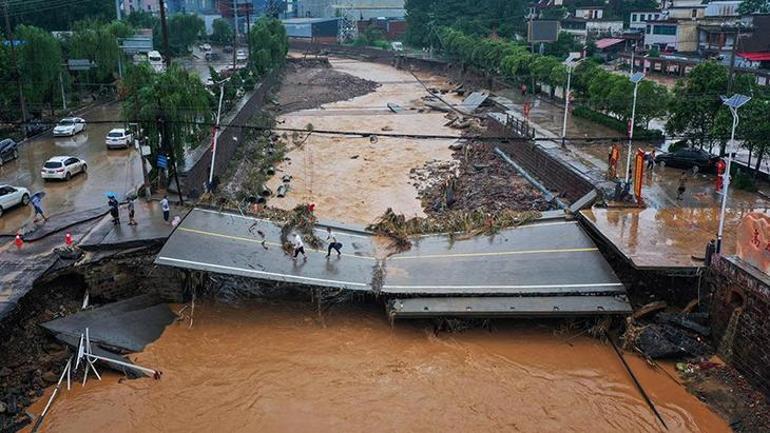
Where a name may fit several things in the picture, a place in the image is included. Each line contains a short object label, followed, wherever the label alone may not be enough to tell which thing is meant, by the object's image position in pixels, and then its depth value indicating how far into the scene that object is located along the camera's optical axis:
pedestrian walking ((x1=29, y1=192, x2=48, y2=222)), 23.89
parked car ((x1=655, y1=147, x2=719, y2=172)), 30.14
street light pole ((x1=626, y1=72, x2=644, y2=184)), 26.49
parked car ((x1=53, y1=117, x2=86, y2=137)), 41.75
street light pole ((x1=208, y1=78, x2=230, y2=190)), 26.55
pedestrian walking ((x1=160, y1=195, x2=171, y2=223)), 22.88
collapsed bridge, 18.69
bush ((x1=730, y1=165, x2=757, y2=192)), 27.12
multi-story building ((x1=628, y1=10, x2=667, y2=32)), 85.86
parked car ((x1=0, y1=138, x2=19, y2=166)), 34.28
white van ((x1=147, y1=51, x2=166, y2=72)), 70.03
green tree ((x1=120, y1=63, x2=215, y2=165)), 27.17
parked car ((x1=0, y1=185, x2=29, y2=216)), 25.91
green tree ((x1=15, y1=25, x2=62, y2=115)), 43.53
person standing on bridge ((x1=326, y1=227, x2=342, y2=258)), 20.94
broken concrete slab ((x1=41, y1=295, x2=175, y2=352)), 17.58
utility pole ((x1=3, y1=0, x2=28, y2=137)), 38.50
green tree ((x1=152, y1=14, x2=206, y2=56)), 97.50
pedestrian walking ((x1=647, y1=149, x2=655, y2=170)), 30.92
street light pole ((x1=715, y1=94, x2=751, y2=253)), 18.52
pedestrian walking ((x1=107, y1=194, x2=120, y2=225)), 22.06
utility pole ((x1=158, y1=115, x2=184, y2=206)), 24.91
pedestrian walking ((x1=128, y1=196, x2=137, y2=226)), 22.59
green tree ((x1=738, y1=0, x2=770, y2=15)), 75.81
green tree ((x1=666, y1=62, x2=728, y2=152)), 30.36
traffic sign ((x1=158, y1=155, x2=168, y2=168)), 25.84
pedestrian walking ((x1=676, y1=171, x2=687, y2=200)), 26.11
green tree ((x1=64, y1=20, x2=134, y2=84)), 53.94
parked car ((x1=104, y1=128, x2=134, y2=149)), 38.38
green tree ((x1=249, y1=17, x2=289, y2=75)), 70.00
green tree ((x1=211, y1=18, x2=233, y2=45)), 117.06
